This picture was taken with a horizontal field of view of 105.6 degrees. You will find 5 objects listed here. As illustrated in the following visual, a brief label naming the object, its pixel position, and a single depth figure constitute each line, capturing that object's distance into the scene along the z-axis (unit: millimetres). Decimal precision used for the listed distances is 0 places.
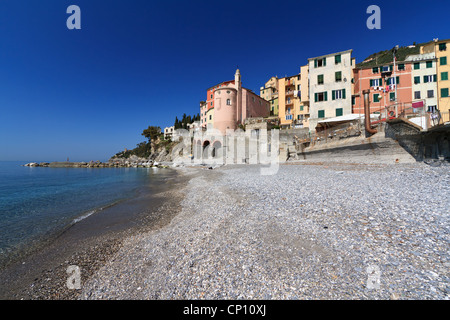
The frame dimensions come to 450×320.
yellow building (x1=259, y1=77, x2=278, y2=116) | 61531
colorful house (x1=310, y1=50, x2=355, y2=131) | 29984
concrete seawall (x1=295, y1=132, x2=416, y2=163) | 15859
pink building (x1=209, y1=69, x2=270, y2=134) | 47688
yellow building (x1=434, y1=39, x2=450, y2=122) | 28922
